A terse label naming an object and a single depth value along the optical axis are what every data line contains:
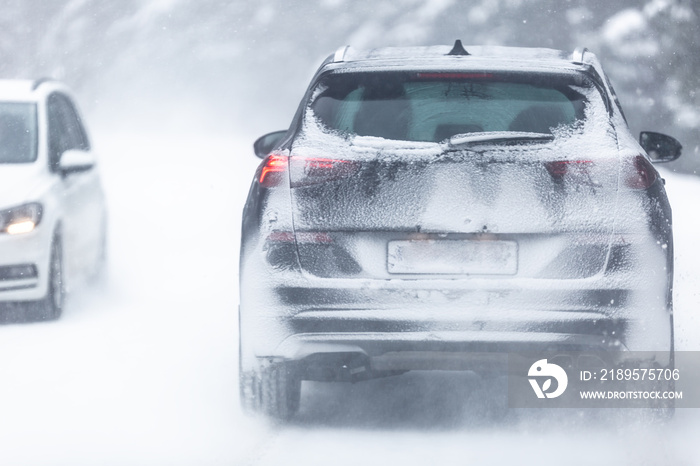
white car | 18.58
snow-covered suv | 10.86
